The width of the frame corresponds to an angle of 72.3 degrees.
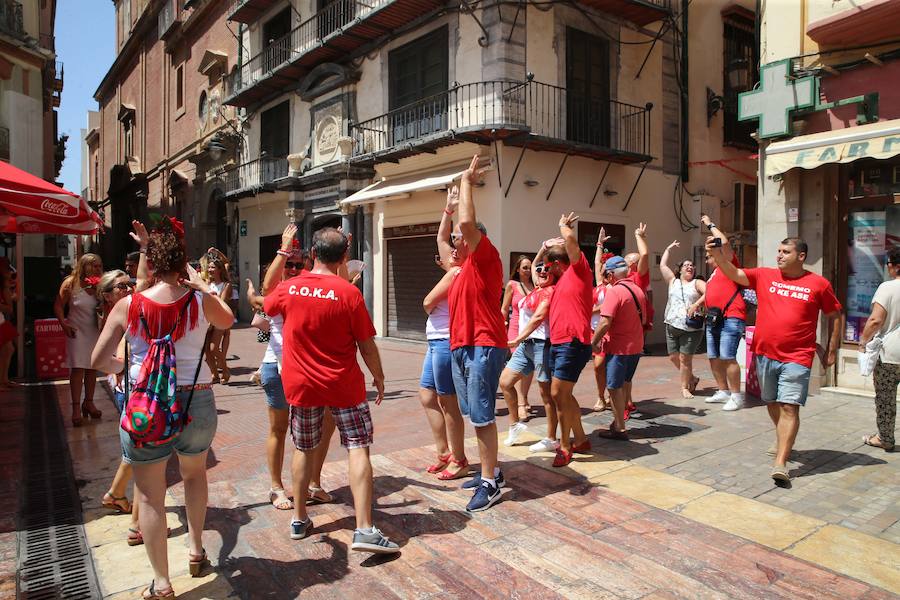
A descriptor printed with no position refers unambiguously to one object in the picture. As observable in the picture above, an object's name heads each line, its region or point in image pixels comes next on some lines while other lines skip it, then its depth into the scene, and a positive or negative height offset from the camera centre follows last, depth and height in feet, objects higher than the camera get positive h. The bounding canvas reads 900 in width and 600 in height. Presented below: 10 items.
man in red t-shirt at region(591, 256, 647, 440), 18.29 -1.33
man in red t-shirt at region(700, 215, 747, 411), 23.04 -1.46
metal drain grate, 10.25 -4.69
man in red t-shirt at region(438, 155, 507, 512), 13.17 -1.08
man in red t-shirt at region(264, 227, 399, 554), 10.95 -1.23
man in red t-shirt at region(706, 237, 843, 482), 14.78 -1.00
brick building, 77.97 +27.04
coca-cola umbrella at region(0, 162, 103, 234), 18.33 +3.05
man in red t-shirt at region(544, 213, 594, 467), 15.37 -0.88
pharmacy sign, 24.56 +8.04
